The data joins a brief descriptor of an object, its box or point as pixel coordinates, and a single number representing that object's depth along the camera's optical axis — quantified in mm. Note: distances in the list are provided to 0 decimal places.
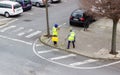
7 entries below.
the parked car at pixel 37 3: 38231
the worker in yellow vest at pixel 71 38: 22419
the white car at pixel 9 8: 32769
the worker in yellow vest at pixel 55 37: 23188
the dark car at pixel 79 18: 28562
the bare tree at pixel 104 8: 19203
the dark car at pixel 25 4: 35841
